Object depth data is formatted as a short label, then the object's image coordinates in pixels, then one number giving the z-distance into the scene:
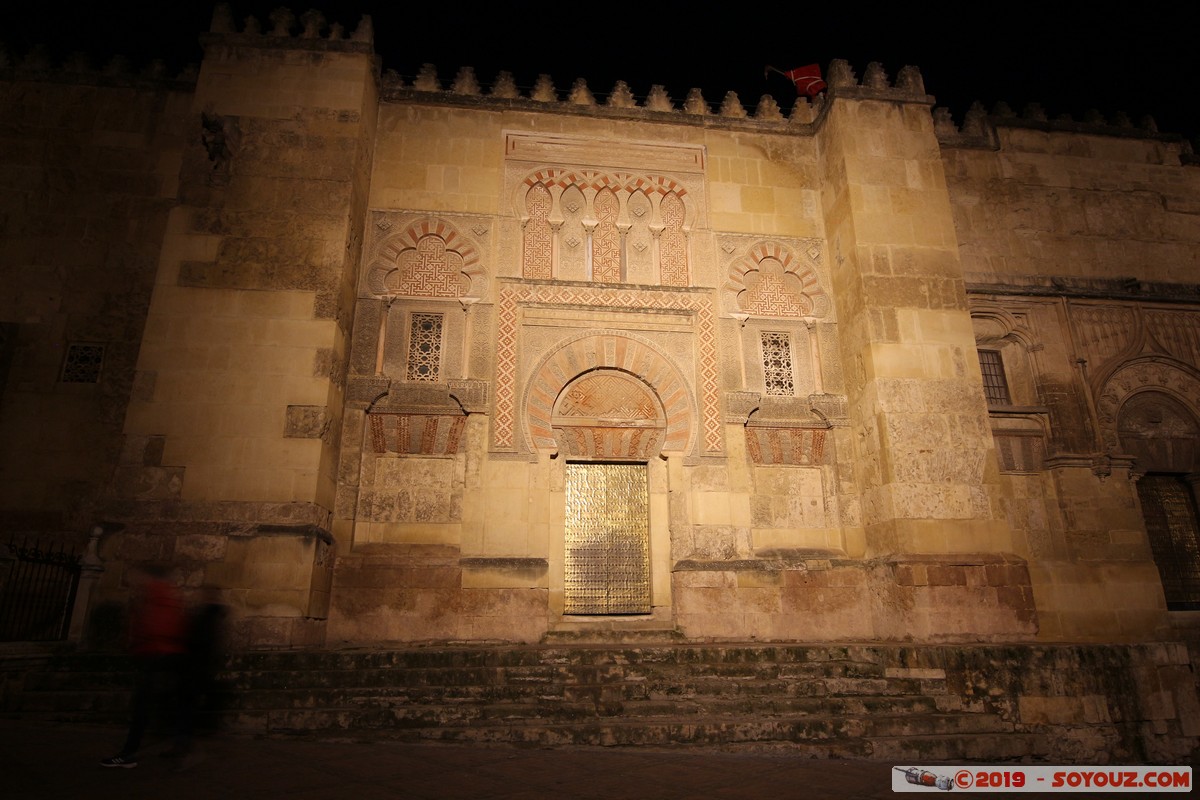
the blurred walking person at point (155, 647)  3.90
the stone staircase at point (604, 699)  4.84
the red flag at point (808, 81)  9.89
